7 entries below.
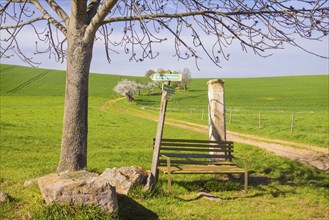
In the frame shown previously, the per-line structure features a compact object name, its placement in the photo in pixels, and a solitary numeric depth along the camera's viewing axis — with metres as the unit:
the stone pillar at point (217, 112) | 10.32
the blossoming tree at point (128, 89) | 70.12
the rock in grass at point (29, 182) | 7.07
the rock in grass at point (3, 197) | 5.96
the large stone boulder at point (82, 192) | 5.57
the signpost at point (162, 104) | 8.08
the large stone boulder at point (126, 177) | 7.16
